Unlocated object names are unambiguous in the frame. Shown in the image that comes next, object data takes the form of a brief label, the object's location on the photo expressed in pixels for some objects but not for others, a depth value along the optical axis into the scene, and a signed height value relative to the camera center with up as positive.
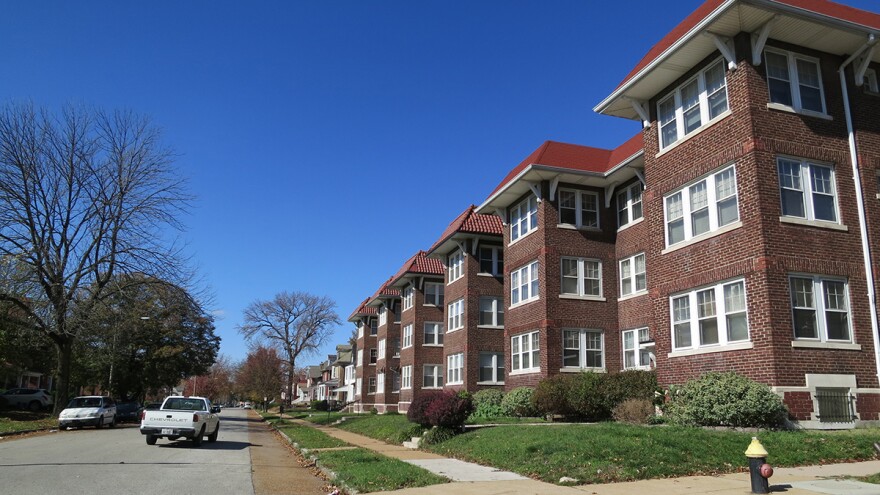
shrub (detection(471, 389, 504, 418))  26.73 -0.60
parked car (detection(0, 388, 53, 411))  43.72 -0.99
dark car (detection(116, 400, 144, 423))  38.64 -1.57
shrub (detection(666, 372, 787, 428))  14.09 -0.24
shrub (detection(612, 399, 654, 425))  16.97 -0.52
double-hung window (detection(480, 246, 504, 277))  34.47 +6.70
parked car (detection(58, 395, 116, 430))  29.47 -1.29
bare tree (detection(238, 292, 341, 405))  76.50 +7.11
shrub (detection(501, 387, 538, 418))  24.59 -0.52
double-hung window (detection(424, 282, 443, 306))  44.28 +6.34
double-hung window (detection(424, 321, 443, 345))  43.47 +3.65
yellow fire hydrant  8.80 -0.99
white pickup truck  20.00 -1.09
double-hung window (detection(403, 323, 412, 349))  44.88 +3.59
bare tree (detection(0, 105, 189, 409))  30.70 +6.67
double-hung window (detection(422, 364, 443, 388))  42.53 +0.81
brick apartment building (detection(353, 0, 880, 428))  15.16 +5.00
